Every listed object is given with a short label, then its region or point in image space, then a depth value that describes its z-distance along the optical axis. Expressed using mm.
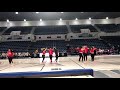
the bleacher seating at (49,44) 17321
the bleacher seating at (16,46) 17011
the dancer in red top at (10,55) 9417
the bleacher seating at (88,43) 17775
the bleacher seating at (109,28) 20300
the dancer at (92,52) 9782
